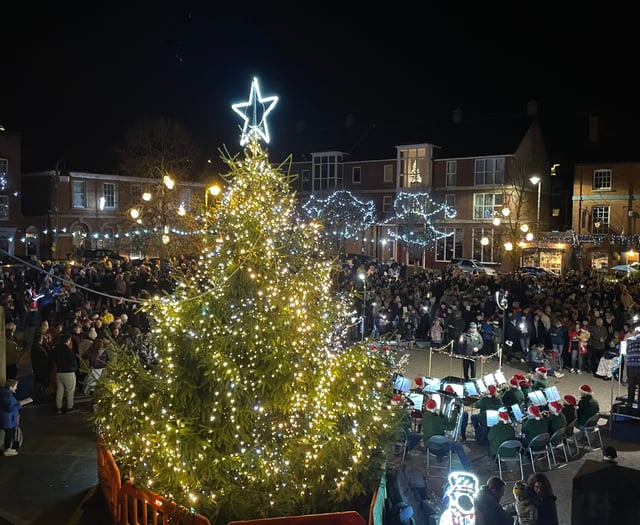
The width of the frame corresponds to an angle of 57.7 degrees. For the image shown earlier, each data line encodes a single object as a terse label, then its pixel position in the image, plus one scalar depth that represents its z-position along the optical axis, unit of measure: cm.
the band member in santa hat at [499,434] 965
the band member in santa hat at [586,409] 1087
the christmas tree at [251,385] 700
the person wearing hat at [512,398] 1116
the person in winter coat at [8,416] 948
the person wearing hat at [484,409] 1086
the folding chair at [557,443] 991
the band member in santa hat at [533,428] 975
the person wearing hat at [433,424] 1011
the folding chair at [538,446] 963
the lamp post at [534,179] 2619
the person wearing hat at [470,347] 1459
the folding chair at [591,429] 1098
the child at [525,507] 675
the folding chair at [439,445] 970
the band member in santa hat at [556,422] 1000
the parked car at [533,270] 3347
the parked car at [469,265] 3606
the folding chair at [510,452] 953
